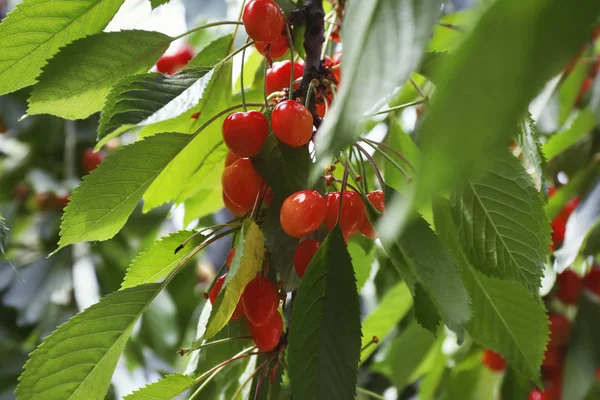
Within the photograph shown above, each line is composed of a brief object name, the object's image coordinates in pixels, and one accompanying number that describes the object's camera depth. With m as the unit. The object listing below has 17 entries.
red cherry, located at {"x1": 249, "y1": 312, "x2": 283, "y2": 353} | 0.80
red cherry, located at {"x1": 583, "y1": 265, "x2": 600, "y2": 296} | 1.18
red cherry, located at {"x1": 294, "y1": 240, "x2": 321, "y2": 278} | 0.79
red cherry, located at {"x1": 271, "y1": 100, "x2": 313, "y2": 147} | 0.77
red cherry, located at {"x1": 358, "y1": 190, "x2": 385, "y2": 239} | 0.81
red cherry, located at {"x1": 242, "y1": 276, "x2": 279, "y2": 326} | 0.78
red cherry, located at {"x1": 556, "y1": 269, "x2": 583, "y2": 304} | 1.17
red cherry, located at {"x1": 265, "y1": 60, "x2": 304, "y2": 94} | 0.85
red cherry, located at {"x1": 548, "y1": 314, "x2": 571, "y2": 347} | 1.20
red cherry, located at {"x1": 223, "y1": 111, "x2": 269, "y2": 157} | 0.79
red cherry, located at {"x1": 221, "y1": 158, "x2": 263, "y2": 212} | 0.80
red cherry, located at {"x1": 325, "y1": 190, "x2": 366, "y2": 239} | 0.79
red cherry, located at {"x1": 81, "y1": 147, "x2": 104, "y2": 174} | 1.92
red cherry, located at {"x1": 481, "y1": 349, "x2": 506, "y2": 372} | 1.18
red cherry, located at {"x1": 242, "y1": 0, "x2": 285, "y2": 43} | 0.79
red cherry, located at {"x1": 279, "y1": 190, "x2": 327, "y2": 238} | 0.76
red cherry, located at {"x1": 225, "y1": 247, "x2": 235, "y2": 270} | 0.79
